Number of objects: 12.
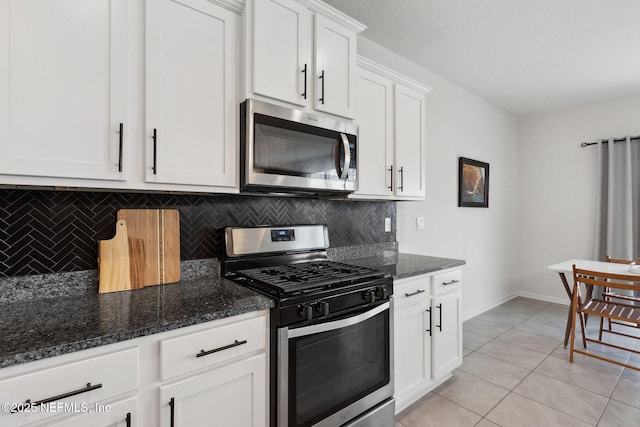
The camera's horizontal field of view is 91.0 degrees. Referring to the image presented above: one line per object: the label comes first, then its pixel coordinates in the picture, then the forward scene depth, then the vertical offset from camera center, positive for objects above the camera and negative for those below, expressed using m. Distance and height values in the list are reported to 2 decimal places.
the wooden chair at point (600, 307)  2.37 -0.79
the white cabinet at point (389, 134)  2.15 +0.59
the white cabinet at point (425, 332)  1.91 -0.79
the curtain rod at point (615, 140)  3.74 +0.93
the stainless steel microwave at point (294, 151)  1.55 +0.34
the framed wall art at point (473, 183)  3.62 +0.38
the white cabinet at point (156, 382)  0.86 -0.54
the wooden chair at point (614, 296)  2.85 -0.77
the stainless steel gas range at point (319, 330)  1.32 -0.55
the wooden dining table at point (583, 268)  2.70 -0.47
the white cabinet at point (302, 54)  1.57 +0.87
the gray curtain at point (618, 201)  3.73 +0.18
